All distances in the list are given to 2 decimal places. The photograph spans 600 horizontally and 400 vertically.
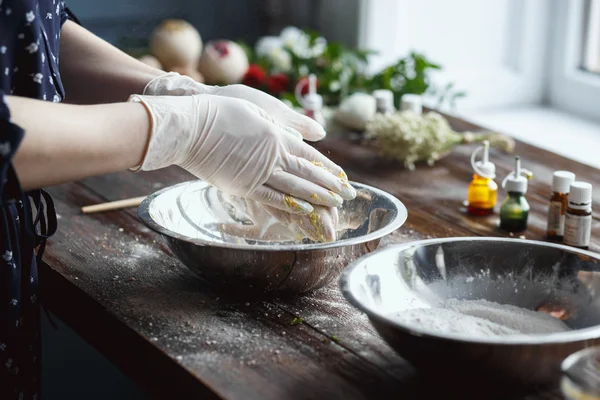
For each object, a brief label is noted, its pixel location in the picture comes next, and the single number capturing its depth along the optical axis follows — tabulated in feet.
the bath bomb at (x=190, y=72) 8.01
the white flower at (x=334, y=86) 7.51
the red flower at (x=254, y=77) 7.79
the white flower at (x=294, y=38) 8.55
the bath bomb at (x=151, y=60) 7.95
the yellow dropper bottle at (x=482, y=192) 5.15
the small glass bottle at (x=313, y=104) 6.76
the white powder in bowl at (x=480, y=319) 3.23
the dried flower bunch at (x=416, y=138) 6.02
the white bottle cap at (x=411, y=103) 6.63
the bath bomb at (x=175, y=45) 8.02
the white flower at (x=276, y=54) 8.21
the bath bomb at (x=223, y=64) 7.84
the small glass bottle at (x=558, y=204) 4.60
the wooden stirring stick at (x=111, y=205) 5.16
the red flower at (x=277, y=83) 7.66
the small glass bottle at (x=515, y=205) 4.80
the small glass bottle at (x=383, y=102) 6.79
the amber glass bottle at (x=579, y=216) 4.40
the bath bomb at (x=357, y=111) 6.68
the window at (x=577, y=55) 8.49
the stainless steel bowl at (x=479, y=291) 2.82
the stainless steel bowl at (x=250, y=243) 3.63
